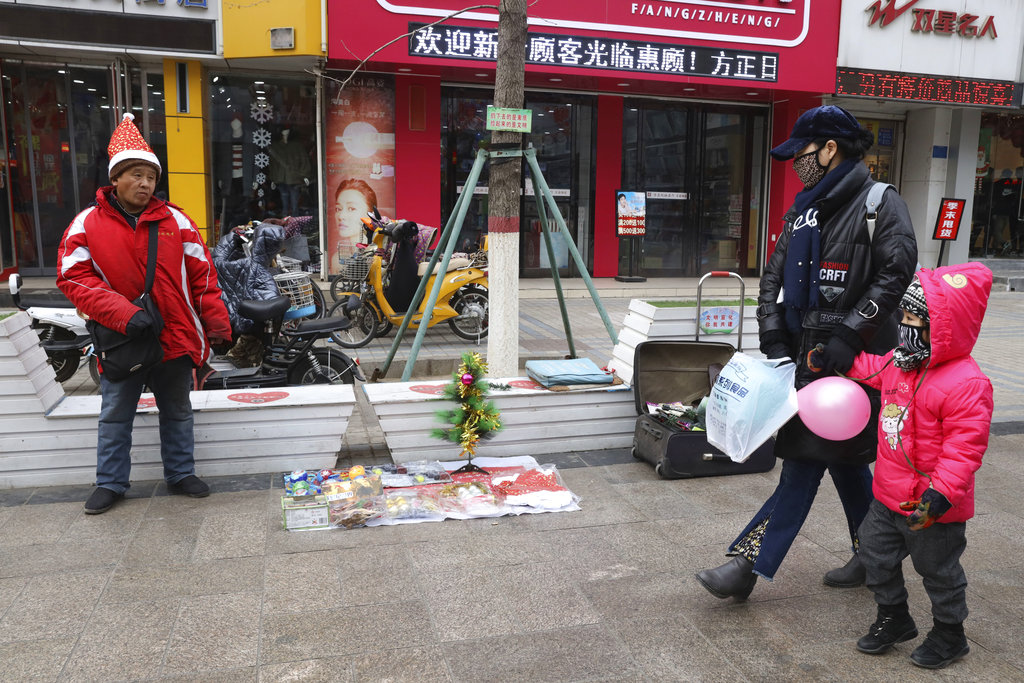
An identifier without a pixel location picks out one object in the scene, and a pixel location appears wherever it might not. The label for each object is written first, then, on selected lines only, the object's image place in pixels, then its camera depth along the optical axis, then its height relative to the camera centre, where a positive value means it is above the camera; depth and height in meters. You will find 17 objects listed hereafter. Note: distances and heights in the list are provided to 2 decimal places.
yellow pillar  12.62 +1.02
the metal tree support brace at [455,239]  6.05 -0.23
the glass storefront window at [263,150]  13.50 +0.95
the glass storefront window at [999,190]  18.61 +0.68
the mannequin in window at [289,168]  13.79 +0.66
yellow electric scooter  9.22 -0.90
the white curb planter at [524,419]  5.04 -1.30
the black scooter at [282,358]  6.14 -1.15
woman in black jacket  3.16 -0.28
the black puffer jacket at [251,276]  6.47 -0.53
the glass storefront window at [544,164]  14.72 +0.87
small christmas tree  4.85 -1.18
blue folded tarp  5.39 -1.05
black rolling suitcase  4.93 -1.22
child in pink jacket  2.72 -0.79
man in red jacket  4.22 -0.45
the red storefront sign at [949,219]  16.25 -0.01
